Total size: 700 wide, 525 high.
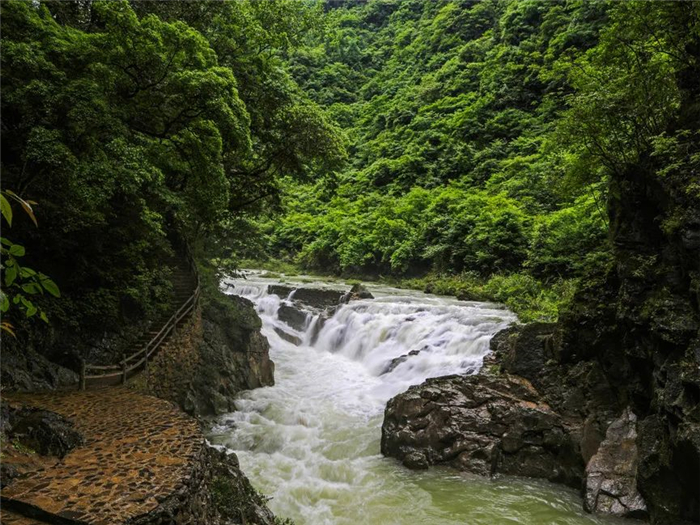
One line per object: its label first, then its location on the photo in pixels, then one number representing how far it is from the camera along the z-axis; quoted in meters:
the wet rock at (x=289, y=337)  18.91
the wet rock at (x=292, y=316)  19.76
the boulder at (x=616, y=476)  6.83
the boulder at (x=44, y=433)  5.32
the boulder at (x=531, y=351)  9.84
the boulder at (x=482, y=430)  8.31
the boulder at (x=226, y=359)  11.73
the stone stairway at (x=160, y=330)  8.83
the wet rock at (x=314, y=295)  20.40
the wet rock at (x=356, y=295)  19.12
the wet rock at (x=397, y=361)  13.58
